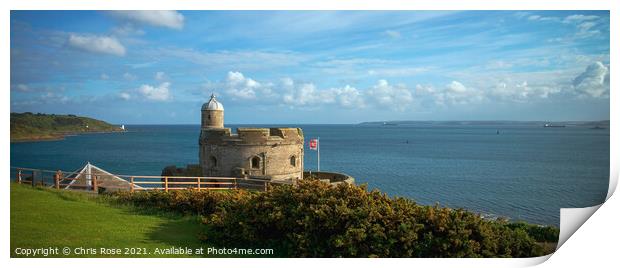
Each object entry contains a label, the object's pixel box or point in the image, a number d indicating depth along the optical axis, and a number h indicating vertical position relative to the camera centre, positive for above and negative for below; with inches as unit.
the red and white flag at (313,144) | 1032.0 -29.2
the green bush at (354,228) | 350.6 -75.0
